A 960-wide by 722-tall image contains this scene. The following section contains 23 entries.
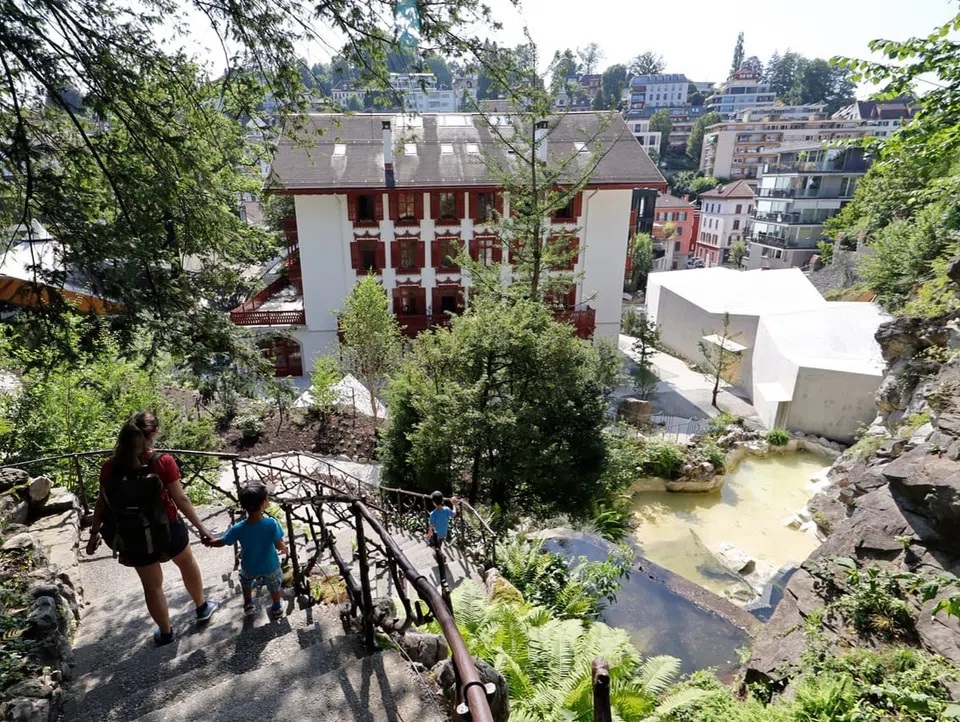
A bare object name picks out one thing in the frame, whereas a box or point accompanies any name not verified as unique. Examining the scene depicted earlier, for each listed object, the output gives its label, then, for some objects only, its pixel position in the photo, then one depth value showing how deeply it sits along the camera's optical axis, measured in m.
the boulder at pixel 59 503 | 6.61
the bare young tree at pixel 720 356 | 21.57
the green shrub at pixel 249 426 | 16.00
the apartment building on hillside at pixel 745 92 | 107.19
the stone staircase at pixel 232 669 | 2.86
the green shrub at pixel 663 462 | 16.05
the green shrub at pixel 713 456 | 16.45
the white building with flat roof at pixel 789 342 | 17.92
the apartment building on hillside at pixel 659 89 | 114.19
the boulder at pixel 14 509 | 6.08
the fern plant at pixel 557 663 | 4.43
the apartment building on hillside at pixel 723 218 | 57.03
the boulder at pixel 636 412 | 19.53
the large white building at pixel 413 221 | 21.61
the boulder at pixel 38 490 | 6.46
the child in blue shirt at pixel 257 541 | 4.11
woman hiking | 3.80
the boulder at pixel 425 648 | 3.23
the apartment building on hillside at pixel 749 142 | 68.81
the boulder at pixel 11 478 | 6.65
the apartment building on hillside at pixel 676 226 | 58.28
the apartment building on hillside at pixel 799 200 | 42.00
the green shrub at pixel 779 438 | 18.08
